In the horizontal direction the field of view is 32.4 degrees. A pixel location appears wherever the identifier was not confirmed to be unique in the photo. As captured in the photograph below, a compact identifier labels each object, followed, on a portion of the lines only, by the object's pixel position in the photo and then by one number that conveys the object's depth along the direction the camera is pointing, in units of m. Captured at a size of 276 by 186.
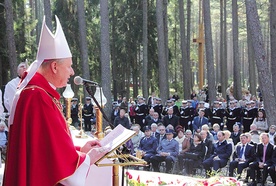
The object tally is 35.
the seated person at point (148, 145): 11.91
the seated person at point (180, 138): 12.87
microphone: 4.29
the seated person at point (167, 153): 11.72
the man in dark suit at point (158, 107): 19.88
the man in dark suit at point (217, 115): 17.64
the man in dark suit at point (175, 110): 18.88
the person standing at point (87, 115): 19.77
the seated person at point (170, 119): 16.39
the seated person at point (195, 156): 11.44
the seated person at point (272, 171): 10.04
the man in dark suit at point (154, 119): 16.28
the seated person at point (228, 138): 11.20
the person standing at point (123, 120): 15.33
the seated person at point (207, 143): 11.38
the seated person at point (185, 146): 11.73
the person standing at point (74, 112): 20.69
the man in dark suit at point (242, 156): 10.52
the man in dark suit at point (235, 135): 12.40
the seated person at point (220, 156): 10.93
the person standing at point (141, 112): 19.58
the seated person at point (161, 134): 12.53
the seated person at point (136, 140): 13.39
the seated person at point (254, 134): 12.77
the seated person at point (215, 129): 12.93
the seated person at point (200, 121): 15.67
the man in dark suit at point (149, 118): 16.93
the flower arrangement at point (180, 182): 5.99
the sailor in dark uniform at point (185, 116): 18.19
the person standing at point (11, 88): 6.12
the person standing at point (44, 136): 3.11
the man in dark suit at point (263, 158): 10.20
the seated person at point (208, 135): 11.58
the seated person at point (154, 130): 12.92
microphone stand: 4.19
